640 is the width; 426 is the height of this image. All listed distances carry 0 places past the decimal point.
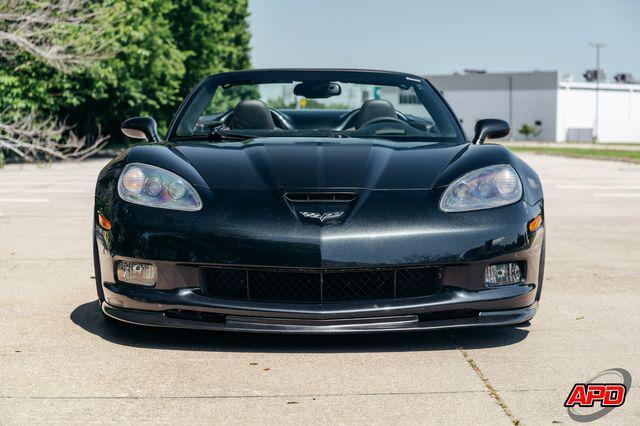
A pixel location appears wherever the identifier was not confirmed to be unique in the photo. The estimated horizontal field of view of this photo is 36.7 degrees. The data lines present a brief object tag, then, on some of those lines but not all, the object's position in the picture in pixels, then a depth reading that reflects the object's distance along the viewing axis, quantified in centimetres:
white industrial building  11169
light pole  10969
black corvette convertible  410
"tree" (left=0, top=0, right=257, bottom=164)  1897
